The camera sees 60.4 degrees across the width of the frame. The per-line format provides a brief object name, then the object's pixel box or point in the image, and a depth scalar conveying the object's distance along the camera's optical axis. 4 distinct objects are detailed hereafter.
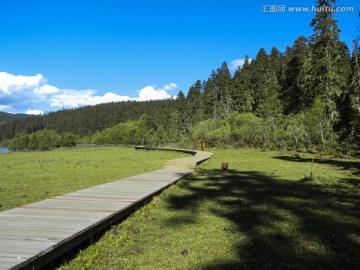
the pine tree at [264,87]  63.66
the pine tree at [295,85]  54.18
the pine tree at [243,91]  74.84
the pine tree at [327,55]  38.44
